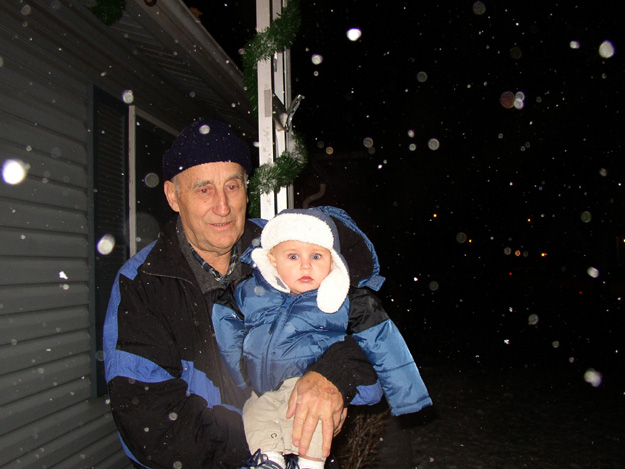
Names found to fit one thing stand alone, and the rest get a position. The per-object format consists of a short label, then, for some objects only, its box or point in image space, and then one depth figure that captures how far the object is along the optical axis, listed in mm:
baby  1866
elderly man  1722
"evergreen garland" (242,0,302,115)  2699
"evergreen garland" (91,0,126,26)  3047
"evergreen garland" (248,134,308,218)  2693
